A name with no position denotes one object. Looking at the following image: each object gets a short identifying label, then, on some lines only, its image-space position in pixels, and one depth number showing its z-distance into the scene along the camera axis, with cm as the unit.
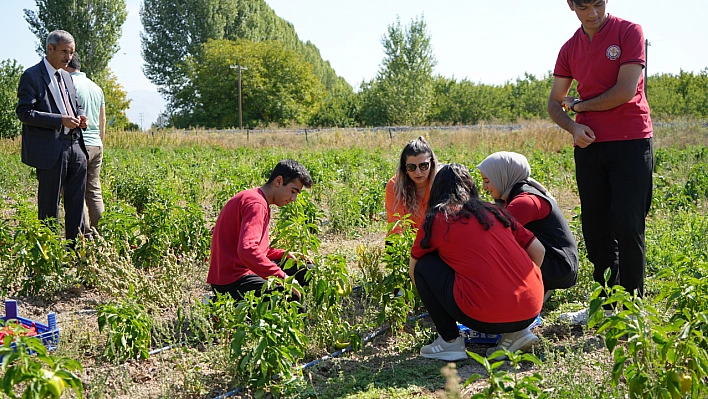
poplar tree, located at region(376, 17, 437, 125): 3838
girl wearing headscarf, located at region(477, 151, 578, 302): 376
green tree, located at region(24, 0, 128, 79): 3394
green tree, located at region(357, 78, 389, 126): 4084
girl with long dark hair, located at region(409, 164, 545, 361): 327
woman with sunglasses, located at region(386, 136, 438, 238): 479
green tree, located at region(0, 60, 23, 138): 2711
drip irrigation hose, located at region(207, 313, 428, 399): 313
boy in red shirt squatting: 389
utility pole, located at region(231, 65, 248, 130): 4144
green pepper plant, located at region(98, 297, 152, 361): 343
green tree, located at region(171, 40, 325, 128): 4500
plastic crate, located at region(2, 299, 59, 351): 358
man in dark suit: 506
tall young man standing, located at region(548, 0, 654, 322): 365
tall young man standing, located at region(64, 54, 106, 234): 569
